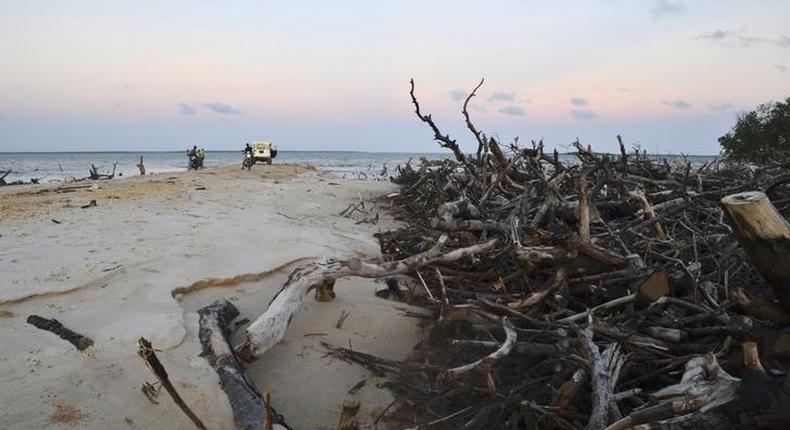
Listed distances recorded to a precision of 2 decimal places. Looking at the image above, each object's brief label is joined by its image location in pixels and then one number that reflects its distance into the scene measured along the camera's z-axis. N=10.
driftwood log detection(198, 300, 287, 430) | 2.65
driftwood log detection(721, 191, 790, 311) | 1.75
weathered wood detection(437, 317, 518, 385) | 2.64
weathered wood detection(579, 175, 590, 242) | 3.43
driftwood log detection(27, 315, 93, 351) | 3.11
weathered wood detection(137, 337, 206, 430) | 1.98
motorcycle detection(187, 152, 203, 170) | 23.25
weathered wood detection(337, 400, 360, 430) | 1.92
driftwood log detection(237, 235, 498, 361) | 3.20
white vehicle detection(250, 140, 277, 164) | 25.06
